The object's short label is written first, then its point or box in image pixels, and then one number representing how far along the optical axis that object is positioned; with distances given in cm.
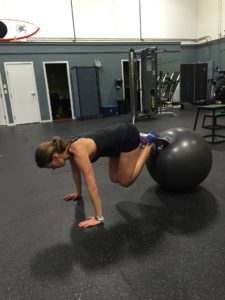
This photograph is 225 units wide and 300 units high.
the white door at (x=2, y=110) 804
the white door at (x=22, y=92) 805
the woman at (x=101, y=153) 174
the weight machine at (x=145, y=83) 662
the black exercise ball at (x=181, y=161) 227
